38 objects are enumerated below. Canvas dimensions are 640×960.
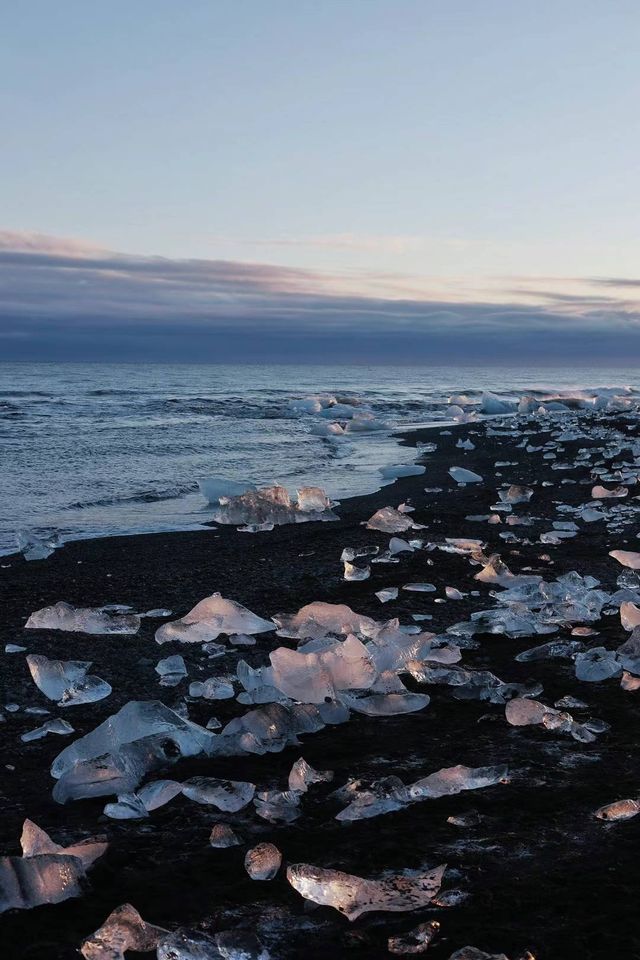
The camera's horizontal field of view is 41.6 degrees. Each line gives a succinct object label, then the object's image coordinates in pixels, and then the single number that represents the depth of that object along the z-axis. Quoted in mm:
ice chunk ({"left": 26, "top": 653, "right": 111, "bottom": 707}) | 2639
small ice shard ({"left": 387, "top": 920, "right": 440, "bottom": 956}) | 1309
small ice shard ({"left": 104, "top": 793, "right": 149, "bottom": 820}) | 1825
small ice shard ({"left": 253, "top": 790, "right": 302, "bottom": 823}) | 1803
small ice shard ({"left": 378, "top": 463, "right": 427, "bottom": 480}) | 9438
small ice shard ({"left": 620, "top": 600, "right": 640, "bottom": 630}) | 3107
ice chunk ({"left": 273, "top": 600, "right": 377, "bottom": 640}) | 3166
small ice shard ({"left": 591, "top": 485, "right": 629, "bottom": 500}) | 6828
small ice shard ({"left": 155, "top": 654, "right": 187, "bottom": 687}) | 2844
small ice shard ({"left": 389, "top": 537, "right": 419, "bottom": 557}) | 4820
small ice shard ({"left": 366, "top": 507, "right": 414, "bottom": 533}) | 5565
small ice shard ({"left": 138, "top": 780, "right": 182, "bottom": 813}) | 1874
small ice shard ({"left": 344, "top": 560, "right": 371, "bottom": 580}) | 4270
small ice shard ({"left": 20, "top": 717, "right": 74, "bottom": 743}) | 2341
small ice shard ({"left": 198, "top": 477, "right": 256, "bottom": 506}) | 7363
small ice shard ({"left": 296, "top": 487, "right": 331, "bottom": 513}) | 6355
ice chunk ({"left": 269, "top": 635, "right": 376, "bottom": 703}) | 2479
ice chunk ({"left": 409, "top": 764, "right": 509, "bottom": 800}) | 1874
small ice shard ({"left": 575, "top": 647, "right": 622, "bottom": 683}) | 2670
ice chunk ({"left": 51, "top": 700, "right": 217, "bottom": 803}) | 1928
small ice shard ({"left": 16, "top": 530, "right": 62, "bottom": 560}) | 5062
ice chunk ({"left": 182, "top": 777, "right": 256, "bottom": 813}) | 1854
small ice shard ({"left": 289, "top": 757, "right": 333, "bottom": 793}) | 1935
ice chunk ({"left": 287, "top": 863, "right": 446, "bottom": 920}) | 1426
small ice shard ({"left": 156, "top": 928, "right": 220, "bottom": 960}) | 1289
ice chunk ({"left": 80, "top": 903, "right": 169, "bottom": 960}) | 1314
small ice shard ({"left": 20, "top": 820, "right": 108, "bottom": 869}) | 1594
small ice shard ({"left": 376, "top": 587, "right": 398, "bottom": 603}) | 3819
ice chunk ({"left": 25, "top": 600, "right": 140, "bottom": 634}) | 3383
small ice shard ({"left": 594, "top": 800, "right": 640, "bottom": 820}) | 1720
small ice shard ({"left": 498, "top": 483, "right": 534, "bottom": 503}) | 6883
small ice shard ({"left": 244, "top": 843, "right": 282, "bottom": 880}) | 1544
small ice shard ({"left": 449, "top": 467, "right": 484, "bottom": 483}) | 8539
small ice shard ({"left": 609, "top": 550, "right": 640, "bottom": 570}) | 4301
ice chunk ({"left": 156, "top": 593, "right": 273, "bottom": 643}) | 3252
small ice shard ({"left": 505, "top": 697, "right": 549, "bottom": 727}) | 2309
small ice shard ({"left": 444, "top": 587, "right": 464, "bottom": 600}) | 3814
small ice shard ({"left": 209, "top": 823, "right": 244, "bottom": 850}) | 1678
